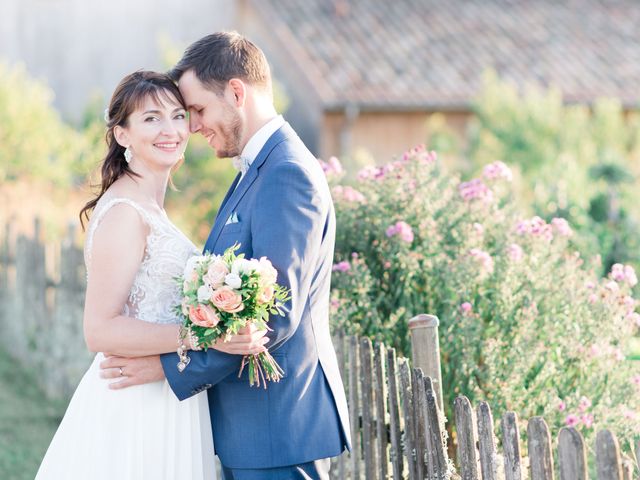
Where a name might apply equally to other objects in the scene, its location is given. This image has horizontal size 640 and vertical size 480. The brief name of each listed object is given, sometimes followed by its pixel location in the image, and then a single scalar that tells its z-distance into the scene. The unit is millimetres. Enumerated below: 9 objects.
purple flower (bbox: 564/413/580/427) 4199
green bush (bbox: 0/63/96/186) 13533
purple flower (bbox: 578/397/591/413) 4336
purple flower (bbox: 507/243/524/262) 4605
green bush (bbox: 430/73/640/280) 8867
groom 3043
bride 3262
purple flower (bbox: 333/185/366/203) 4992
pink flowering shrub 4473
